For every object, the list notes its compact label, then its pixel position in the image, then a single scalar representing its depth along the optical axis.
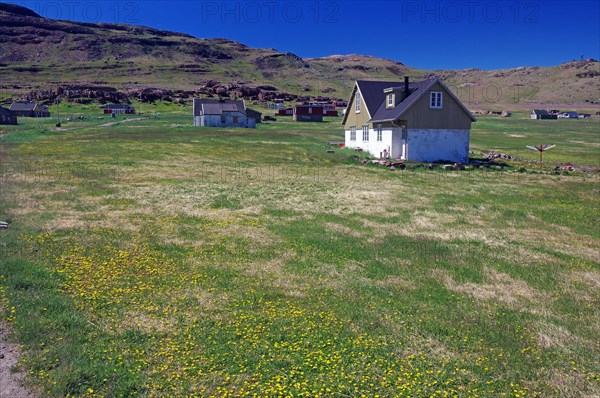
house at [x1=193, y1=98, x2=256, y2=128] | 81.00
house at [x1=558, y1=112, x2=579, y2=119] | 128.75
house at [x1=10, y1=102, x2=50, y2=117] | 99.31
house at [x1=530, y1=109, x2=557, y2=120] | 126.38
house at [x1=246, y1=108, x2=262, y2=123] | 87.53
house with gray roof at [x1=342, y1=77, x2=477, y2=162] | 35.25
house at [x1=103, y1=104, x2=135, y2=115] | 107.88
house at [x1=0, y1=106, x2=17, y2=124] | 77.89
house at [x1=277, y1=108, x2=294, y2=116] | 123.69
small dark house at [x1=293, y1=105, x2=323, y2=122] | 108.06
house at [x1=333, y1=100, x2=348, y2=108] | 156.10
